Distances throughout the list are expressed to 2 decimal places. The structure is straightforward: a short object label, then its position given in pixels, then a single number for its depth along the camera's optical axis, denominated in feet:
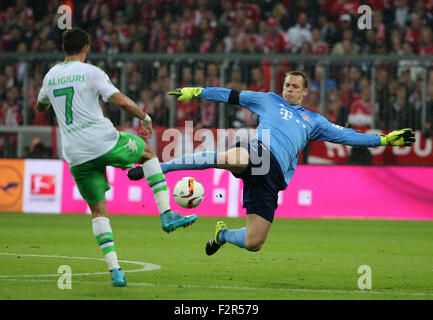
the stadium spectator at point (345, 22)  61.52
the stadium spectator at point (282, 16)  63.41
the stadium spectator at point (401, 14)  62.28
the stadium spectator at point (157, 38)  64.95
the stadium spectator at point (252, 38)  61.67
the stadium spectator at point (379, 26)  61.00
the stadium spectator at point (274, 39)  62.13
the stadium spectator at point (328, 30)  62.08
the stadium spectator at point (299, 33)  62.18
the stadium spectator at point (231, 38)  63.36
